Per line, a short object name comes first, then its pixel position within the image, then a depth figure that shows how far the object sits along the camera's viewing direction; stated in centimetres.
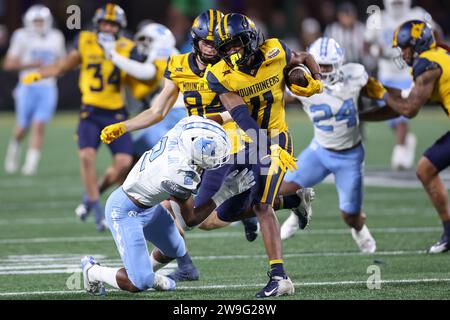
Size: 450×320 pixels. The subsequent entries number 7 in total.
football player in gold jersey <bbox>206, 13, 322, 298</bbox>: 1187
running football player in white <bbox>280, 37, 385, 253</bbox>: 1516
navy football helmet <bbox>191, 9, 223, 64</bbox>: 1270
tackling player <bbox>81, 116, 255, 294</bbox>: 1089
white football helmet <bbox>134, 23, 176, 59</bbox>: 1817
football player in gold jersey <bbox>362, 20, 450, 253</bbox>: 1460
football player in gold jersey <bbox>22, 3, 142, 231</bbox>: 1802
